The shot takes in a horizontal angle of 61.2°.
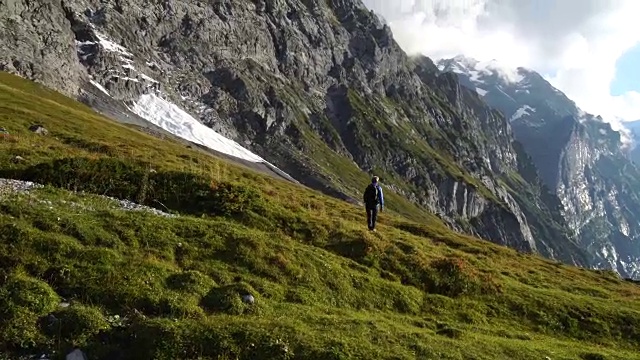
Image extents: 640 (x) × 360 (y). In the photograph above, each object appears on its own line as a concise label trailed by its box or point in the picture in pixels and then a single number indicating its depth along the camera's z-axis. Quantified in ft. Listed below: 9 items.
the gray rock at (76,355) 45.62
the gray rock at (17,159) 99.26
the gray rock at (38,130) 197.06
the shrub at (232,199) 91.71
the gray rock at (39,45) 492.95
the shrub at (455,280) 87.30
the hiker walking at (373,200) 111.96
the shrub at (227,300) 57.00
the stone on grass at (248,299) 59.43
